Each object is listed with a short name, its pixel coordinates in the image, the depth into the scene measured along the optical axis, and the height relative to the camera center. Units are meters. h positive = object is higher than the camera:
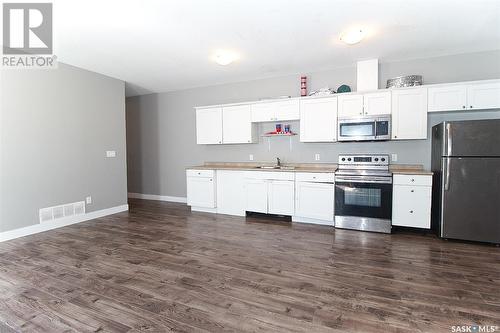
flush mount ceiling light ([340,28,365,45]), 3.13 +1.51
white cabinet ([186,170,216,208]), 5.11 -0.60
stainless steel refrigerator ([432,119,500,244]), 3.23 -0.30
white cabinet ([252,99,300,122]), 4.64 +0.88
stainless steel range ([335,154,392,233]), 3.83 -0.58
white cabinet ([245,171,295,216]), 4.47 -0.61
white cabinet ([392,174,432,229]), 3.67 -0.62
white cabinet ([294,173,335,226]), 4.16 -0.65
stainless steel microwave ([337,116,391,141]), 3.99 +0.46
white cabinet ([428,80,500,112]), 3.49 +0.85
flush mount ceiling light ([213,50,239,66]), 3.83 +1.56
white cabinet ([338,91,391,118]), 4.01 +0.85
